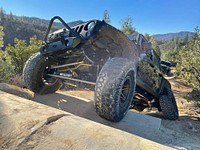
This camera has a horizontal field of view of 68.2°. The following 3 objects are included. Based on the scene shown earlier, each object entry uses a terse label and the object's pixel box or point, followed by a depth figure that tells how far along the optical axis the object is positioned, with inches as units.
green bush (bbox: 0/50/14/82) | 169.8
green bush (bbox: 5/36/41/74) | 227.9
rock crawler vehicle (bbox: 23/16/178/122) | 78.6
